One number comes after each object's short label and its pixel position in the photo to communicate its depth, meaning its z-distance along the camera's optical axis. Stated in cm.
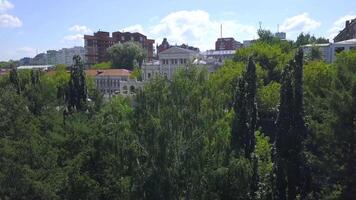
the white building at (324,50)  6738
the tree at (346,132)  2228
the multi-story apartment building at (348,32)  7829
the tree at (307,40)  9667
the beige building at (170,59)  7369
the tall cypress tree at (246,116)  2512
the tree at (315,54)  6209
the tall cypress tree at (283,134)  2370
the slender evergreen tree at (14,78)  5109
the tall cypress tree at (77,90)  4003
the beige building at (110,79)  9019
